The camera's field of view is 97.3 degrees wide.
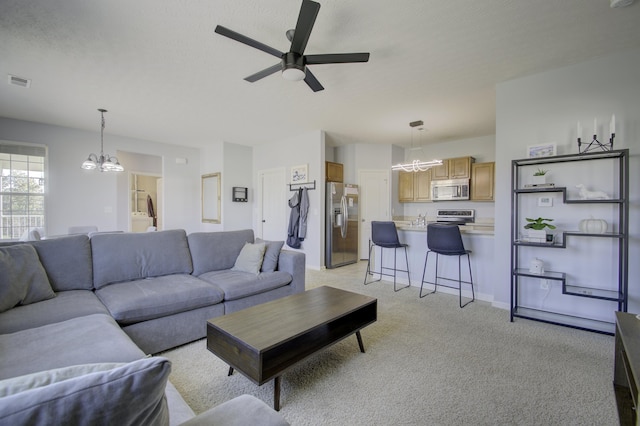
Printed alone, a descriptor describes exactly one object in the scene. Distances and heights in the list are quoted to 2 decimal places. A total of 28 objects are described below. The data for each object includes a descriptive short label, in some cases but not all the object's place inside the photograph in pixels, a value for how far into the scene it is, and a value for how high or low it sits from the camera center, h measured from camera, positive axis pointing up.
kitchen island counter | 3.72 -0.71
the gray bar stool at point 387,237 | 4.14 -0.40
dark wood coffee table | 1.67 -0.78
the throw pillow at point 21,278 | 1.96 -0.51
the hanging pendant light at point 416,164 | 5.04 +0.85
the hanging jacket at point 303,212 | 5.64 -0.03
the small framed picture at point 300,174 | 5.67 +0.76
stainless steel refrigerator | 5.64 -0.27
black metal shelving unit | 2.54 -0.36
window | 4.74 +0.36
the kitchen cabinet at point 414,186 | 6.57 +0.58
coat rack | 5.57 +0.52
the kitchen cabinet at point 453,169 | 5.99 +0.92
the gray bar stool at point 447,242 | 3.53 -0.40
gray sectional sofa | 0.56 -0.65
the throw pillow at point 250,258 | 3.15 -0.55
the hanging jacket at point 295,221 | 5.75 -0.22
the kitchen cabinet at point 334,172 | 6.02 +0.86
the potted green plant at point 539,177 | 3.05 +0.38
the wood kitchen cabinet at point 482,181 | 5.75 +0.62
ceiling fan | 1.97 +1.24
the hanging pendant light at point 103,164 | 4.46 +0.73
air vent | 3.29 +1.53
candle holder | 2.73 +0.66
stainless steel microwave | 6.00 +0.47
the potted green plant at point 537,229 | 2.96 -0.19
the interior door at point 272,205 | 6.22 +0.12
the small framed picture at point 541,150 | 3.05 +0.67
